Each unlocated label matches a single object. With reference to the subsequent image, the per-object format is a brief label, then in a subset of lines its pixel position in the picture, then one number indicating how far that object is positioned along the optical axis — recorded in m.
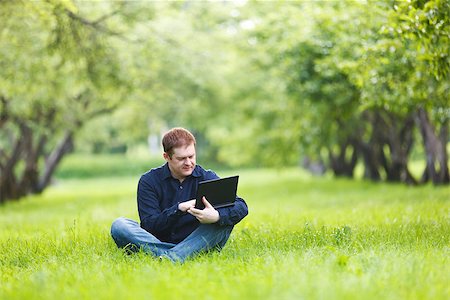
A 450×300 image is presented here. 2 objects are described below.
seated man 11.44
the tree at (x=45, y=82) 24.75
